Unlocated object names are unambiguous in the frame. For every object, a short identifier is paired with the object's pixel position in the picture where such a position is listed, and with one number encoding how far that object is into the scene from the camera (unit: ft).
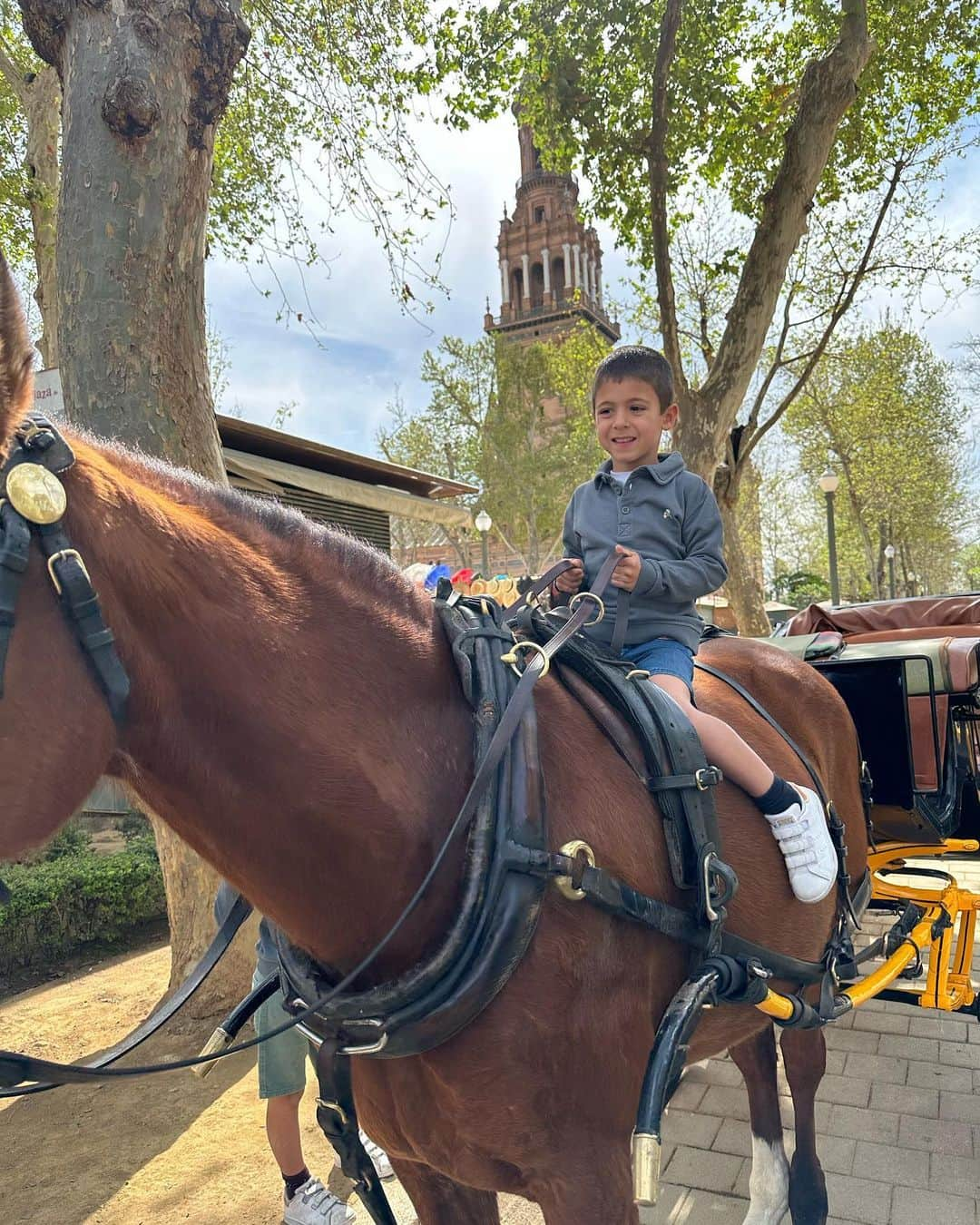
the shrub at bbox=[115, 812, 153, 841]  26.02
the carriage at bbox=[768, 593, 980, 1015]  9.80
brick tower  185.47
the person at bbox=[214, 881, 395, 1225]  9.20
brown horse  3.48
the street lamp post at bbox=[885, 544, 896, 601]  113.73
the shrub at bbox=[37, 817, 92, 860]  21.62
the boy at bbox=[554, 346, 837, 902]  6.55
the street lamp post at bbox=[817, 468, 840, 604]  57.41
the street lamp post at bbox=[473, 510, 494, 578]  63.93
